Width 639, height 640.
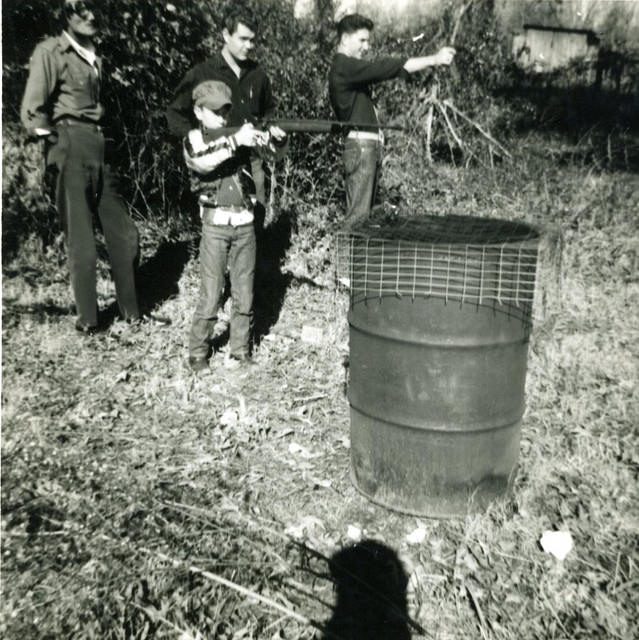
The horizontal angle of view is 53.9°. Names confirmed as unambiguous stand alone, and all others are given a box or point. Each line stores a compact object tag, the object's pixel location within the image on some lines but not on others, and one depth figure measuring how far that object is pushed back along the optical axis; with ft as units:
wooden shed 58.54
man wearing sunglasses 13.99
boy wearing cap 12.22
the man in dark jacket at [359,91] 16.02
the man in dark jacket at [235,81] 13.58
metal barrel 8.29
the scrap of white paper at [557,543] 8.69
